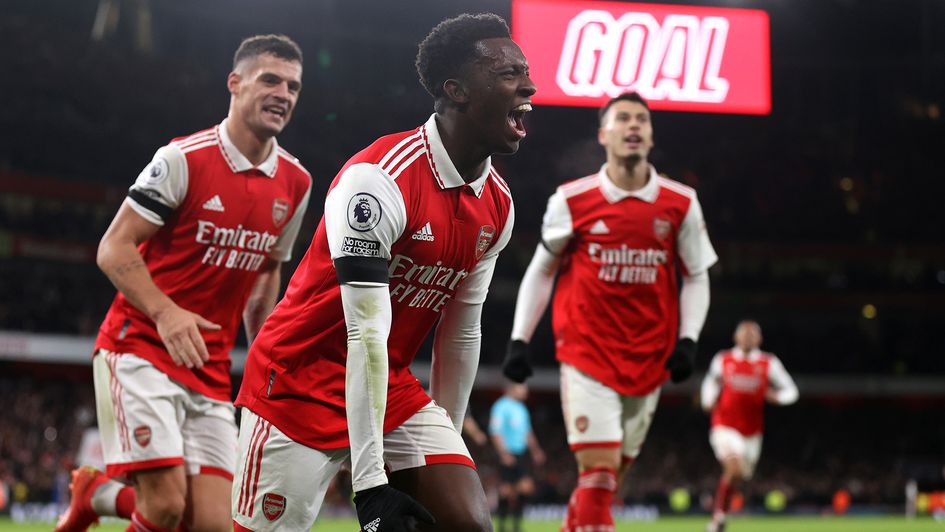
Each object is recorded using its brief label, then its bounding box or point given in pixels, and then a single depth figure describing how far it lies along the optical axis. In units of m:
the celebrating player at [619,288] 5.97
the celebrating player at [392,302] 3.10
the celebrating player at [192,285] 4.52
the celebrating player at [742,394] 12.64
